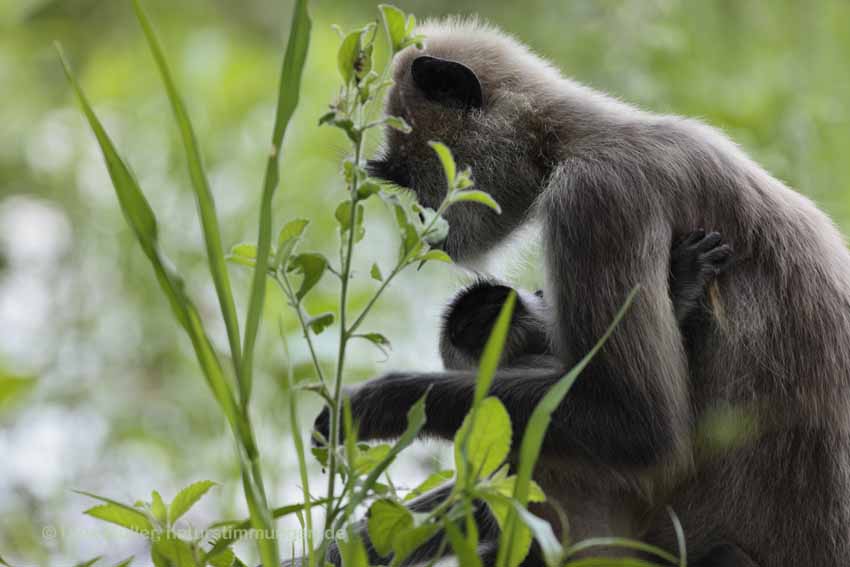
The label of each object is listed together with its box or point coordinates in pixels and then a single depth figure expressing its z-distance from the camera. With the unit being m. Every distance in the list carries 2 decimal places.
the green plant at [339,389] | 3.22
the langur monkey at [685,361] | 5.30
